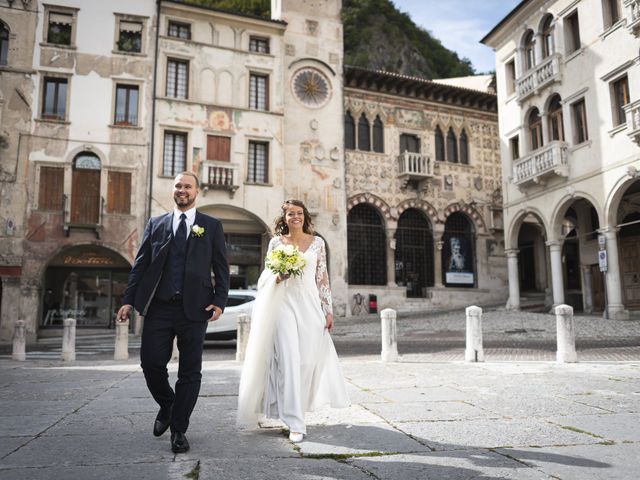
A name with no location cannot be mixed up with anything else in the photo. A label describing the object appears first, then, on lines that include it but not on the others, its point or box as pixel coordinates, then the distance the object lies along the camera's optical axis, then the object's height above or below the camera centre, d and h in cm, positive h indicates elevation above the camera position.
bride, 432 -29
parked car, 1631 -33
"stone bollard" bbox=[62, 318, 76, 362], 1216 -63
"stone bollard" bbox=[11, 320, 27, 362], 1288 -73
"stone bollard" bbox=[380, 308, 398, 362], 1042 -57
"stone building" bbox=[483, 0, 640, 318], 1877 +648
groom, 394 +9
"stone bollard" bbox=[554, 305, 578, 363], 977 -48
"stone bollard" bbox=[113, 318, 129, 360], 1227 -75
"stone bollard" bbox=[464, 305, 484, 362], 1020 -46
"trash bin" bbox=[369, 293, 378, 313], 2567 +41
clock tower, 2533 +897
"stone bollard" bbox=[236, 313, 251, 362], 1143 -47
